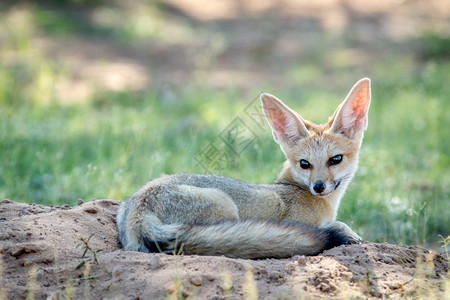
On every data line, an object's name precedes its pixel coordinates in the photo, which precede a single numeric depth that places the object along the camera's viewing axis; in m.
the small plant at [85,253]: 8.46
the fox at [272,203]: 8.92
